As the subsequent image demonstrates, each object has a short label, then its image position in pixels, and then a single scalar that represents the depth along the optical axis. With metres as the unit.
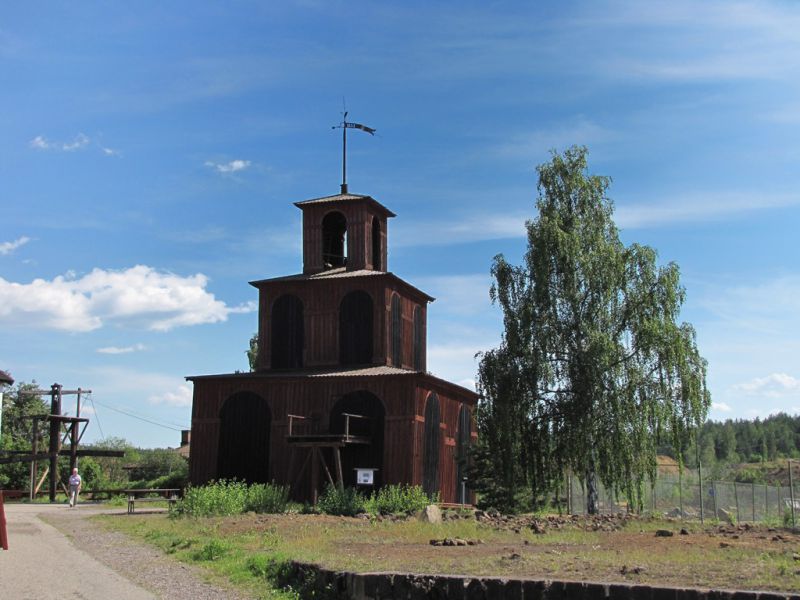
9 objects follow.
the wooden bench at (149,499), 36.41
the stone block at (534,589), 10.99
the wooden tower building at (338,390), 37.53
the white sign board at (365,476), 36.78
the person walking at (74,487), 42.16
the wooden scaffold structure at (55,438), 49.56
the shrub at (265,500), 33.00
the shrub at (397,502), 33.16
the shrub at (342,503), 33.05
